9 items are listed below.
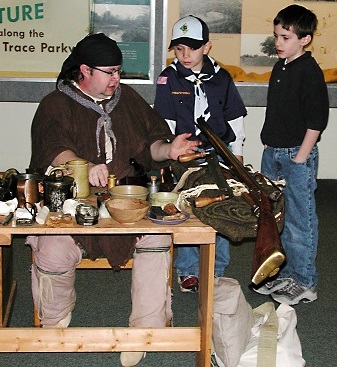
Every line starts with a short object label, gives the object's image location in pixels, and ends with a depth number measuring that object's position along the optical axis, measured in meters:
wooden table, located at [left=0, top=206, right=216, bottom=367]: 2.58
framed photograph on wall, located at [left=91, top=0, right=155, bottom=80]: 5.00
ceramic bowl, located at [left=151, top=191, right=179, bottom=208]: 2.54
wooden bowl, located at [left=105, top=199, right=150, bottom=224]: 2.35
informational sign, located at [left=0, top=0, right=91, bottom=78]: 5.02
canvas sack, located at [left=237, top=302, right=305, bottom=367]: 2.67
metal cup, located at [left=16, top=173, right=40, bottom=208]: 2.50
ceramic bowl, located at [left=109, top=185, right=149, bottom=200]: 2.53
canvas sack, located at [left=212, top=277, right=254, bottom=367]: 2.68
